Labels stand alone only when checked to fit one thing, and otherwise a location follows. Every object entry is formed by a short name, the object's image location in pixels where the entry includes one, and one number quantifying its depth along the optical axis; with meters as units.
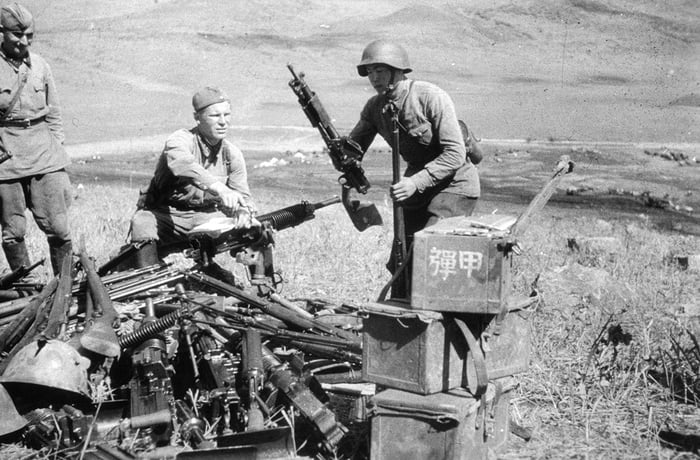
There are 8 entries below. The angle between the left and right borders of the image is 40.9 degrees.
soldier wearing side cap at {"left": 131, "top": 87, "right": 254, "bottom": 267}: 6.88
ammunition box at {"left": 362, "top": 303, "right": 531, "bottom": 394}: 4.53
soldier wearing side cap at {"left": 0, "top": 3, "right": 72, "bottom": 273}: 7.16
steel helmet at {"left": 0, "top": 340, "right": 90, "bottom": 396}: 4.92
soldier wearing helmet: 6.24
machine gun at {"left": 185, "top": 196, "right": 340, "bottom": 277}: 6.82
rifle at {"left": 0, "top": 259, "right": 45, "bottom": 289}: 6.57
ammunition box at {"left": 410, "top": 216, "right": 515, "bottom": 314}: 4.47
